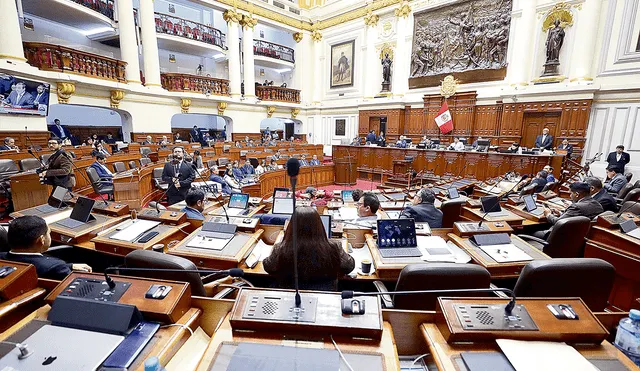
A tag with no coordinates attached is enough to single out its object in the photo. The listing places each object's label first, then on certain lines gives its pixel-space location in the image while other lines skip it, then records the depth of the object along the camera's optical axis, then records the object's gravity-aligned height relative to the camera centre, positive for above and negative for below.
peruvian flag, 11.49 +0.68
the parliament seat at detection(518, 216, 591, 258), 2.86 -0.98
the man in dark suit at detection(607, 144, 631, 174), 6.97 -0.49
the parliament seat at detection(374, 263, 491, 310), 1.69 -0.82
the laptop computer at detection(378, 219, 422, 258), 2.49 -0.85
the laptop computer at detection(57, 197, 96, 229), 2.91 -0.85
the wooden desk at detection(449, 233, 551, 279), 2.24 -0.97
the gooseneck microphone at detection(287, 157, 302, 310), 1.05 -0.13
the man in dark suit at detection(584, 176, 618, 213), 3.95 -0.78
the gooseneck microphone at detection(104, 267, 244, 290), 1.31 -0.65
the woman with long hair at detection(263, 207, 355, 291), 1.76 -0.76
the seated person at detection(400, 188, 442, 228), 3.41 -0.90
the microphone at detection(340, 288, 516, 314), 1.16 -0.68
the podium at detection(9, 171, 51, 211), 4.49 -0.97
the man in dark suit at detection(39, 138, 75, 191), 4.94 -0.69
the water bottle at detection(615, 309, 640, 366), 1.13 -0.78
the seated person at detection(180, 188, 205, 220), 3.23 -0.82
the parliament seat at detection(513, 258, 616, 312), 1.69 -0.82
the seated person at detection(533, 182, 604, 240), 3.42 -0.80
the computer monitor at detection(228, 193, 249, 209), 3.85 -0.90
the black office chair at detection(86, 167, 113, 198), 5.61 -1.03
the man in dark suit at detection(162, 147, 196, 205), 5.49 -0.86
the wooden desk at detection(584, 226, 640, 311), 2.48 -1.08
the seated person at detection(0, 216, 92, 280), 1.87 -0.78
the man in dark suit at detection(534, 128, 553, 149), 8.90 -0.09
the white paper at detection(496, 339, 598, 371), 0.98 -0.76
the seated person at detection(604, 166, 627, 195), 5.45 -0.80
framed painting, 15.20 +3.76
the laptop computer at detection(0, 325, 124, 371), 0.97 -0.77
